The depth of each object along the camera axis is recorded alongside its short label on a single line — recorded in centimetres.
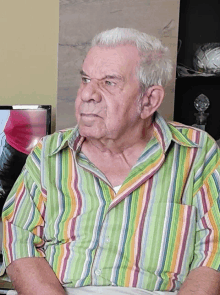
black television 235
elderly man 133
